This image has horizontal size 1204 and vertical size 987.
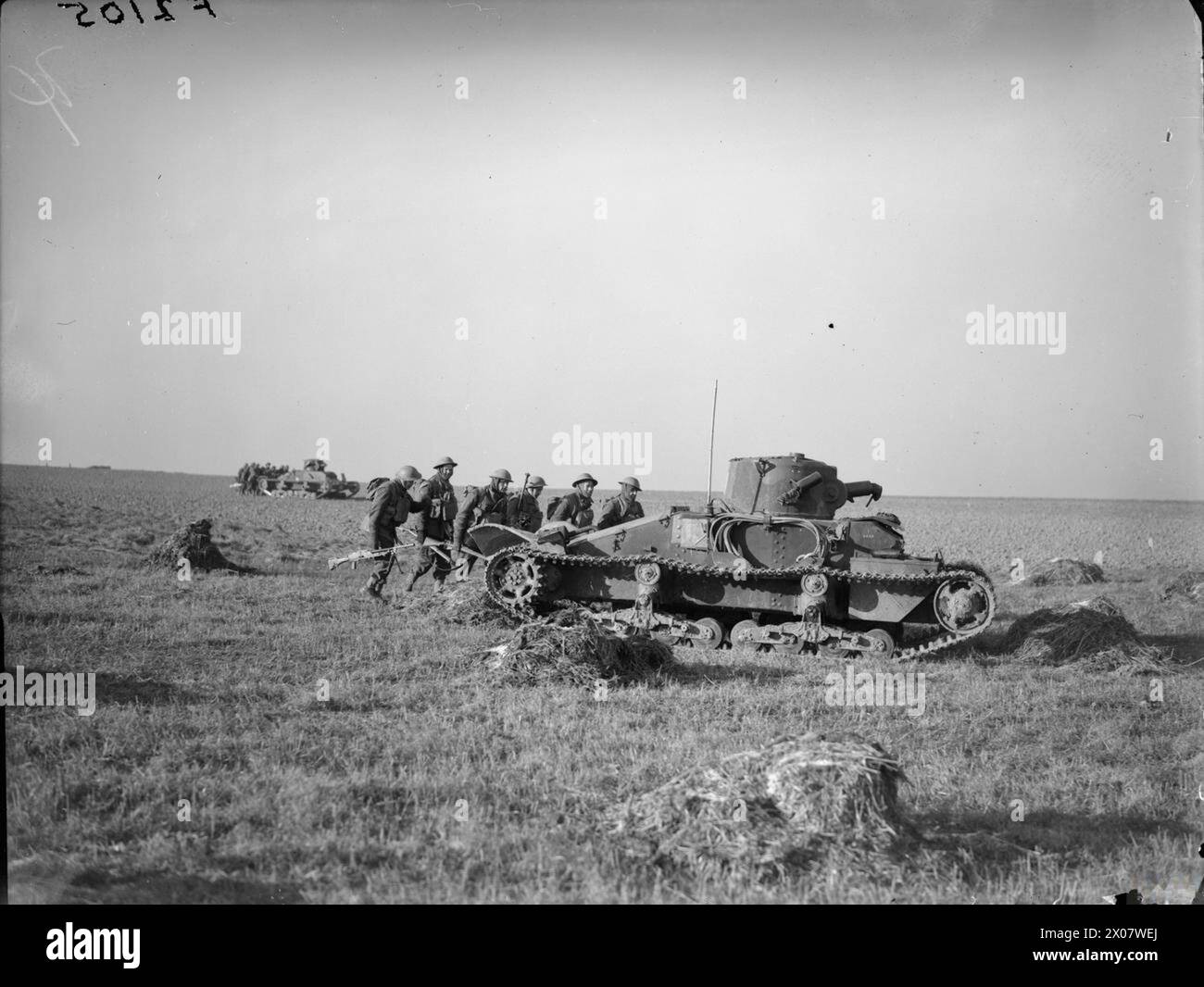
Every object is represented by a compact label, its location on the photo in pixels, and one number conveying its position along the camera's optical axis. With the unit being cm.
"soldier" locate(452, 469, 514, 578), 1497
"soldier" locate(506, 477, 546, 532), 1588
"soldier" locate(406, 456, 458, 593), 1543
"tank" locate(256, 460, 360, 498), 4647
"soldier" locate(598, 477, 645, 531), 1441
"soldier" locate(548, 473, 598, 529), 1455
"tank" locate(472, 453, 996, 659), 1159
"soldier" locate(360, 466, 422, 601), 1495
